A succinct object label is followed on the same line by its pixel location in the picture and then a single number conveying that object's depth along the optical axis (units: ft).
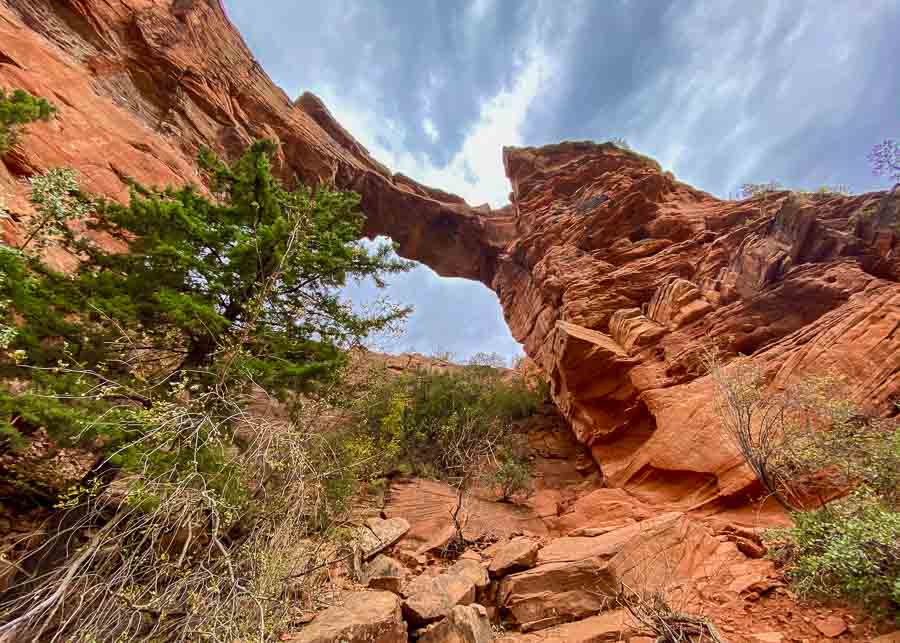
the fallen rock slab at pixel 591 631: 14.25
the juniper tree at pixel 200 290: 14.99
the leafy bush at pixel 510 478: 36.68
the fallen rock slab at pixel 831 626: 13.07
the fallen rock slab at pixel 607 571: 17.88
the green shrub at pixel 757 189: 51.66
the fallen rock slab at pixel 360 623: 13.14
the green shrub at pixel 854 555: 12.03
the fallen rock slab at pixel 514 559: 21.13
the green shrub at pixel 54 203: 15.08
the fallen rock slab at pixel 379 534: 23.44
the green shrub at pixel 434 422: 36.27
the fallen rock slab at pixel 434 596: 16.25
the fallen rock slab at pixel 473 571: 19.81
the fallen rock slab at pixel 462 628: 14.43
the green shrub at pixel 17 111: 17.00
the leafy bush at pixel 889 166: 32.54
